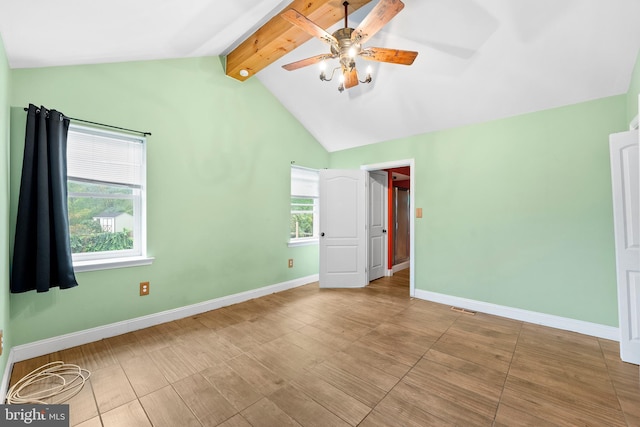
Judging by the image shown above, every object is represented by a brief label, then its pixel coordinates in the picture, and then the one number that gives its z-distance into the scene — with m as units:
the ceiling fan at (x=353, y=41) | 1.85
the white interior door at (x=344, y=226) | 4.44
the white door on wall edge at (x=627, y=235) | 2.21
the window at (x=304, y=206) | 4.55
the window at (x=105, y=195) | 2.52
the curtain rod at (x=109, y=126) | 2.39
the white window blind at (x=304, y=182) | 4.55
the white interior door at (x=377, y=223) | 4.80
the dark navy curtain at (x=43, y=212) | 2.12
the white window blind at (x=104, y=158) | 2.51
